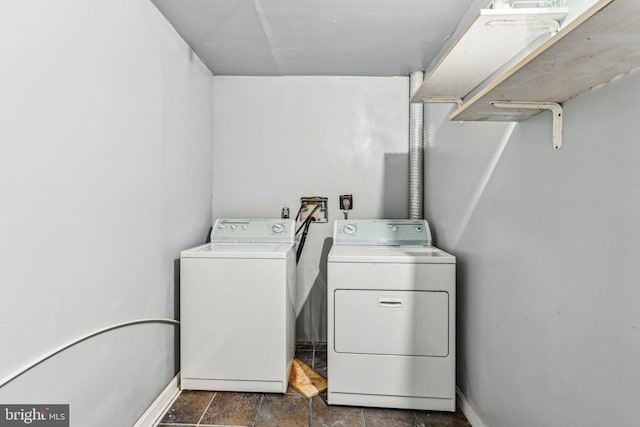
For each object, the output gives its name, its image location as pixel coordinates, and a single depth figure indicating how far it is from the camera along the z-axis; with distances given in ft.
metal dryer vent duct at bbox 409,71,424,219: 8.46
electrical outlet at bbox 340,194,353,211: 8.92
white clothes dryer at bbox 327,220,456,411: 6.08
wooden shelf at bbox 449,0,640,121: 2.13
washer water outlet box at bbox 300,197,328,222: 8.98
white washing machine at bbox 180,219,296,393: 6.61
